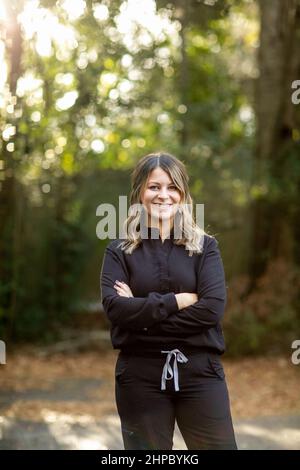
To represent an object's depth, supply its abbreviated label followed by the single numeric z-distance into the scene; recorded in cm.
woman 333
